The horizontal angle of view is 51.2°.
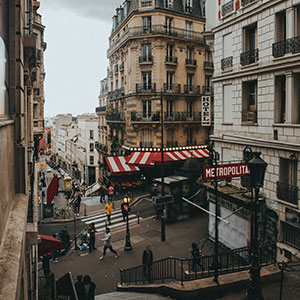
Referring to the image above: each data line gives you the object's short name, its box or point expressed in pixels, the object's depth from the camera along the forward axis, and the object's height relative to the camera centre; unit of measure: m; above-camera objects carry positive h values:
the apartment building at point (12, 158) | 3.69 -0.40
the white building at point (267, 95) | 13.69 +1.96
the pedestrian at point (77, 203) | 26.72 -5.78
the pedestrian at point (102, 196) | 32.12 -6.36
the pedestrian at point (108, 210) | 23.60 -5.69
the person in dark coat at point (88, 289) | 9.60 -4.72
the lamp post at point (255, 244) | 9.33 -3.31
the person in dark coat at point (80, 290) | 9.64 -4.80
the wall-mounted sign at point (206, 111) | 22.36 +1.69
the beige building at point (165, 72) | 36.25 +7.55
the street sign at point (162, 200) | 17.58 -3.68
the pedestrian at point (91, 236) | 18.27 -5.94
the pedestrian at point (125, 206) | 21.54 -5.03
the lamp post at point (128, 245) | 18.31 -6.46
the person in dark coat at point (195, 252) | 14.10 -5.32
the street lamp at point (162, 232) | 19.23 -6.09
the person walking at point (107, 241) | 16.81 -5.71
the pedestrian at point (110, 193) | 30.38 -5.62
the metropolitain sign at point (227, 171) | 12.84 -1.55
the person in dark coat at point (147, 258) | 14.06 -5.63
